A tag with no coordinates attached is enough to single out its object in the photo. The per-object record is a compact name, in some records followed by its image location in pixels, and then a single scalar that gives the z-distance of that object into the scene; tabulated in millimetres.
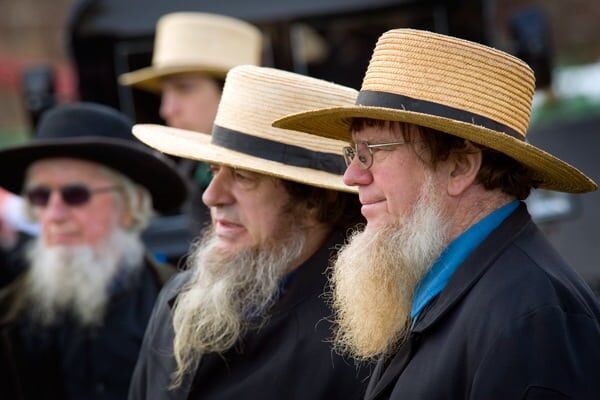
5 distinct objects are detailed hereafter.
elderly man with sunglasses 7898
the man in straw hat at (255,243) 6013
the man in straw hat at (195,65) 10457
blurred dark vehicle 13181
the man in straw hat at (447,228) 4362
